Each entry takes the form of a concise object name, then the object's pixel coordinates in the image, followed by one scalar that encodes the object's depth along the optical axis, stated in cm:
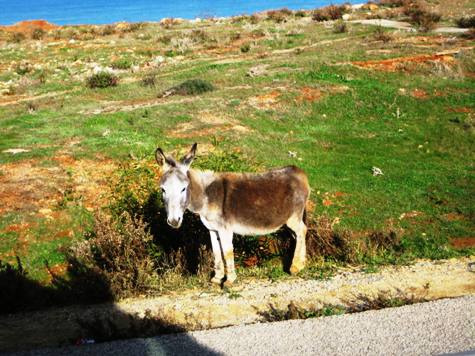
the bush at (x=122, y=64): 3512
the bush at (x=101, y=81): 2828
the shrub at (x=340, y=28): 3944
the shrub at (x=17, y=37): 5366
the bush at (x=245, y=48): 3669
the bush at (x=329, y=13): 4981
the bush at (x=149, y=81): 2800
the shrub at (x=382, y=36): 3403
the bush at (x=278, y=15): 5243
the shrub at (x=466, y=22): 3834
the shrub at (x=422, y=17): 3862
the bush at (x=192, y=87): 2531
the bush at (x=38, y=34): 5497
